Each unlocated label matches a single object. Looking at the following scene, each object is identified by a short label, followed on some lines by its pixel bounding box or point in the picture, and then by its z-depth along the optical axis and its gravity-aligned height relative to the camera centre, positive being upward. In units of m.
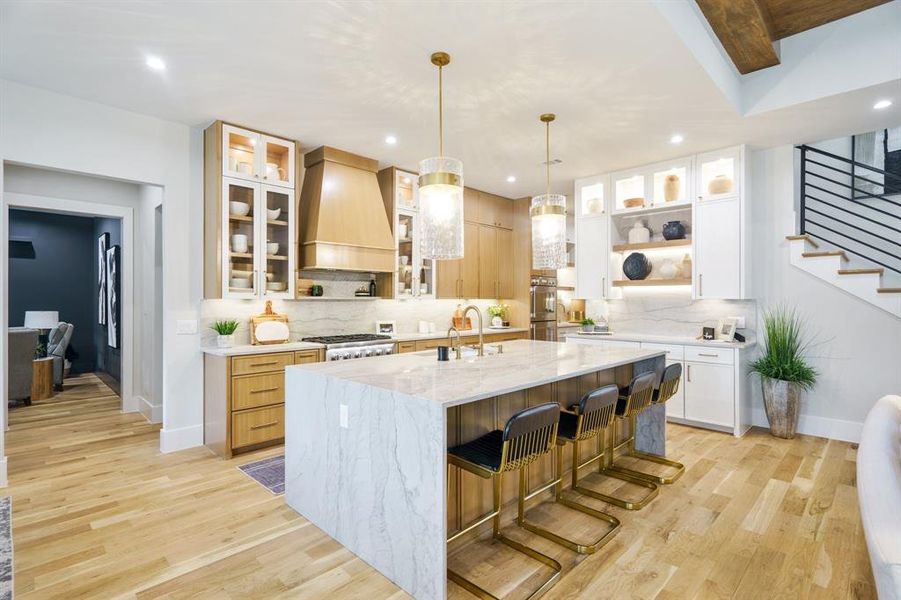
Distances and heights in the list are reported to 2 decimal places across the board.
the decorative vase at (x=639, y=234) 5.48 +0.72
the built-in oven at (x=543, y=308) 6.80 -0.18
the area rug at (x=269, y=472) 3.33 -1.35
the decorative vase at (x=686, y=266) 5.20 +0.32
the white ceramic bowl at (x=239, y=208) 4.17 +0.80
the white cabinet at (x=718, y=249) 4.72 +0.47
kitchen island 2.03 -0.74
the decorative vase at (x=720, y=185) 4.78 +1.14
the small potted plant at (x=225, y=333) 4.18 -0.33
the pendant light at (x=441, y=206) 2.75 +0.54
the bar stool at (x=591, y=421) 2.65 -0.77
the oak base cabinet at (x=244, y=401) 3.87 -0.90
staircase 4.26 +0.62
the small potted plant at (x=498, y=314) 6.70 -0.27
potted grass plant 4.39 -0.75
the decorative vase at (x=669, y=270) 5.27 +0.28
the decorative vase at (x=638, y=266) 5.46 +0.34
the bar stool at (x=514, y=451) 2.14 -0.78
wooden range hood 4.68 +0.84
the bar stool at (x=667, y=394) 3.36 -0.75
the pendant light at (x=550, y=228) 3.36 +0.49
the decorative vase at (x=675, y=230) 5.17 +0.72
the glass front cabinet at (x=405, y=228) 5.46 +0.82
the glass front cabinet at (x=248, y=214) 4.11 +0.76
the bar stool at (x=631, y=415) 3.01 -0.80
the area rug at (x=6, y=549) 2.16 -1.34
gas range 4.47 -0.49
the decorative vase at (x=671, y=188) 5.12 +1.18
